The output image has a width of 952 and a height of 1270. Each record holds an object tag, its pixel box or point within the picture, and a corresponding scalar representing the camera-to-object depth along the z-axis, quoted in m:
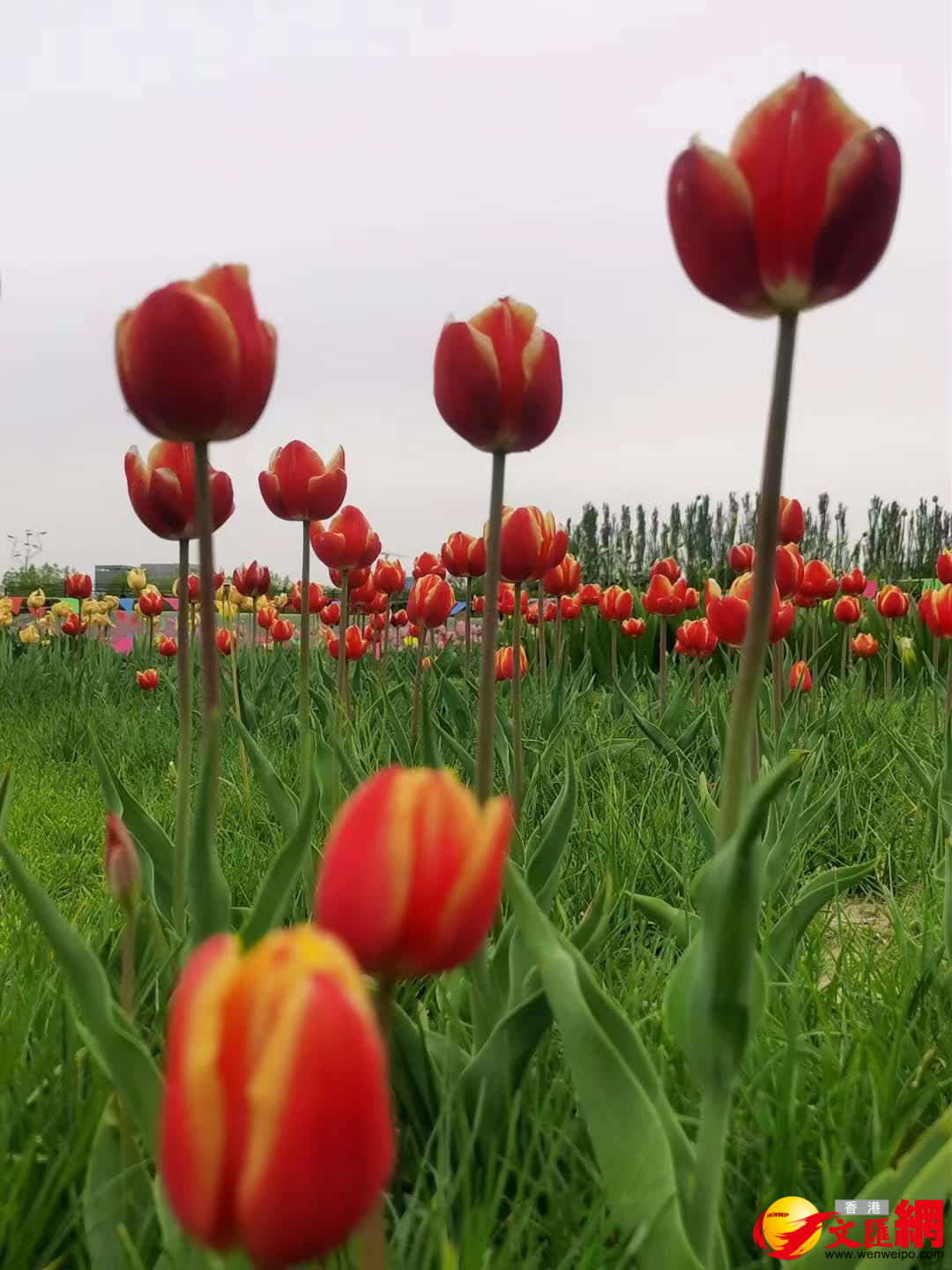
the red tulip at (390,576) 3.63
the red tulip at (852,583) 4.52
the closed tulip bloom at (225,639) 4.22
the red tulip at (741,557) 3.74
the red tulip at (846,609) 4.38
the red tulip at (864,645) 4.72
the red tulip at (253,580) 3.59
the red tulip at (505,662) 3.70
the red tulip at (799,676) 3.45
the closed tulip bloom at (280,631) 5.05
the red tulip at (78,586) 5.82
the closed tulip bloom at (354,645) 3.70
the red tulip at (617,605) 4.22
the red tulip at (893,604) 4.36
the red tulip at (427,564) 3.76
